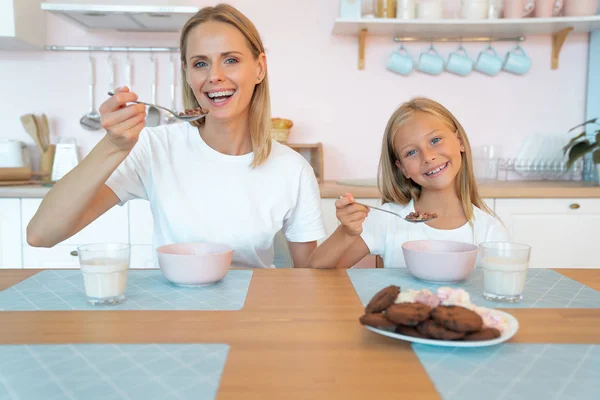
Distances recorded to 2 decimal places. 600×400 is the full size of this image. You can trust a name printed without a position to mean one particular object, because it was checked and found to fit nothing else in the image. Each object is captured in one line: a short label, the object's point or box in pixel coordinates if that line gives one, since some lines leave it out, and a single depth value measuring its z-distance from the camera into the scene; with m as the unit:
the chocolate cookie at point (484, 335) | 0.64
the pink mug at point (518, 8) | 2.43
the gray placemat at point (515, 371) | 0.56
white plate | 0.63
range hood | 2.20
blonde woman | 1.31
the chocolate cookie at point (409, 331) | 0.66
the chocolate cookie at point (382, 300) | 0.71
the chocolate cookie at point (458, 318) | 0.64
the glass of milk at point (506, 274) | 0.87
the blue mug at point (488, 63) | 2.61
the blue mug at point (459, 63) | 2.60
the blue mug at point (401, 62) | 2.59
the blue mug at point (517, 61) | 2.61
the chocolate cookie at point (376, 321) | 0.67
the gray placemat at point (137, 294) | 0.85
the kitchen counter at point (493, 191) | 2.14
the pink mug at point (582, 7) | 2.43
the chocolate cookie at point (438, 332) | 0.64
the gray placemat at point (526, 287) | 0.87
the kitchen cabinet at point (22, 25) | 2.27
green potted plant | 2.30
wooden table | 0.57
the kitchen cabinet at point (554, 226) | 2.21
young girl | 1.40
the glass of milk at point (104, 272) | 0.85
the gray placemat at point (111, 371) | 0.55
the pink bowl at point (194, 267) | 0.93
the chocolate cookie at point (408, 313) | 0.66
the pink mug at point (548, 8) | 2.46
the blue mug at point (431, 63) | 2.60
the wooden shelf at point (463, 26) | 2.36
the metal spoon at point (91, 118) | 2.62
